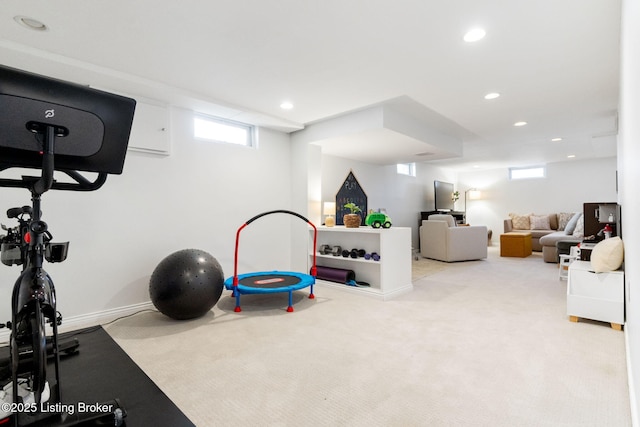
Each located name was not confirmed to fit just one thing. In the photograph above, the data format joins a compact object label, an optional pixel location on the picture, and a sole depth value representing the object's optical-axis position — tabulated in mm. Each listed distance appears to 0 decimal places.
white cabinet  2680
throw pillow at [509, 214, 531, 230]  8406
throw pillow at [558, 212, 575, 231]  7900
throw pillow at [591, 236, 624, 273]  2746
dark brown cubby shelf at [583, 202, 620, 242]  4203
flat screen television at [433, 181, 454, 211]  8758
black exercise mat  1469
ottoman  6941
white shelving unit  3823
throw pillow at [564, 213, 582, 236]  6832
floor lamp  9844
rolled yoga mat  4191
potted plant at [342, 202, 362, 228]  4291
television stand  8258
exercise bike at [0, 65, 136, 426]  1099
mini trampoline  3326
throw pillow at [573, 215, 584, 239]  6360
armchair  6410
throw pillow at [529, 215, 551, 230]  8117
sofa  6273
